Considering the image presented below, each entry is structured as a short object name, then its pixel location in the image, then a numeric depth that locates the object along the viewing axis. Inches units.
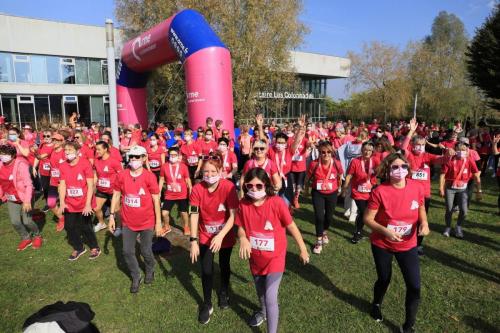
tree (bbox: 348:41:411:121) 1253.1
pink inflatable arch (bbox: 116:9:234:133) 439.5
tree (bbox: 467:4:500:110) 790.5
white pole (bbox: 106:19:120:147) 314.7
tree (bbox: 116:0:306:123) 757.3
